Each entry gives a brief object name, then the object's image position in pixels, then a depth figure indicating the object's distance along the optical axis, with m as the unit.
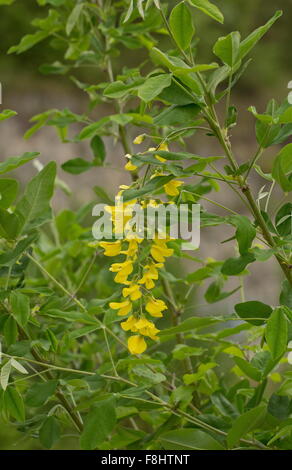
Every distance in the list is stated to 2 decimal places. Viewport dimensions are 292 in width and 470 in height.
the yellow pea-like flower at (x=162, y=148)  1.95
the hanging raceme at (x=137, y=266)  1.94
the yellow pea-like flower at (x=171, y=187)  1.94
